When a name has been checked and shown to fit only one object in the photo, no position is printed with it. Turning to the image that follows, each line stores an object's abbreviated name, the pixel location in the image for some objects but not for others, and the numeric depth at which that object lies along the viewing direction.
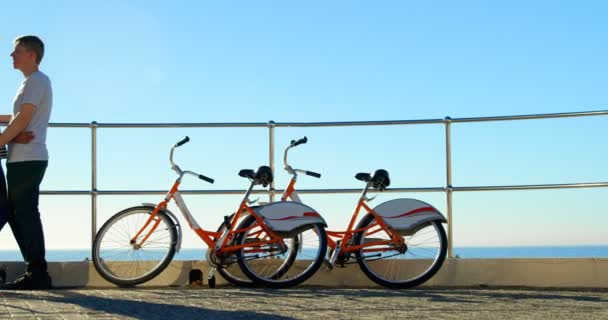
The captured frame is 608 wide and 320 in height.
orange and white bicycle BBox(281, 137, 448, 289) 7.29
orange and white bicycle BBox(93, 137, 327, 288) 7.21
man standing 6.54
